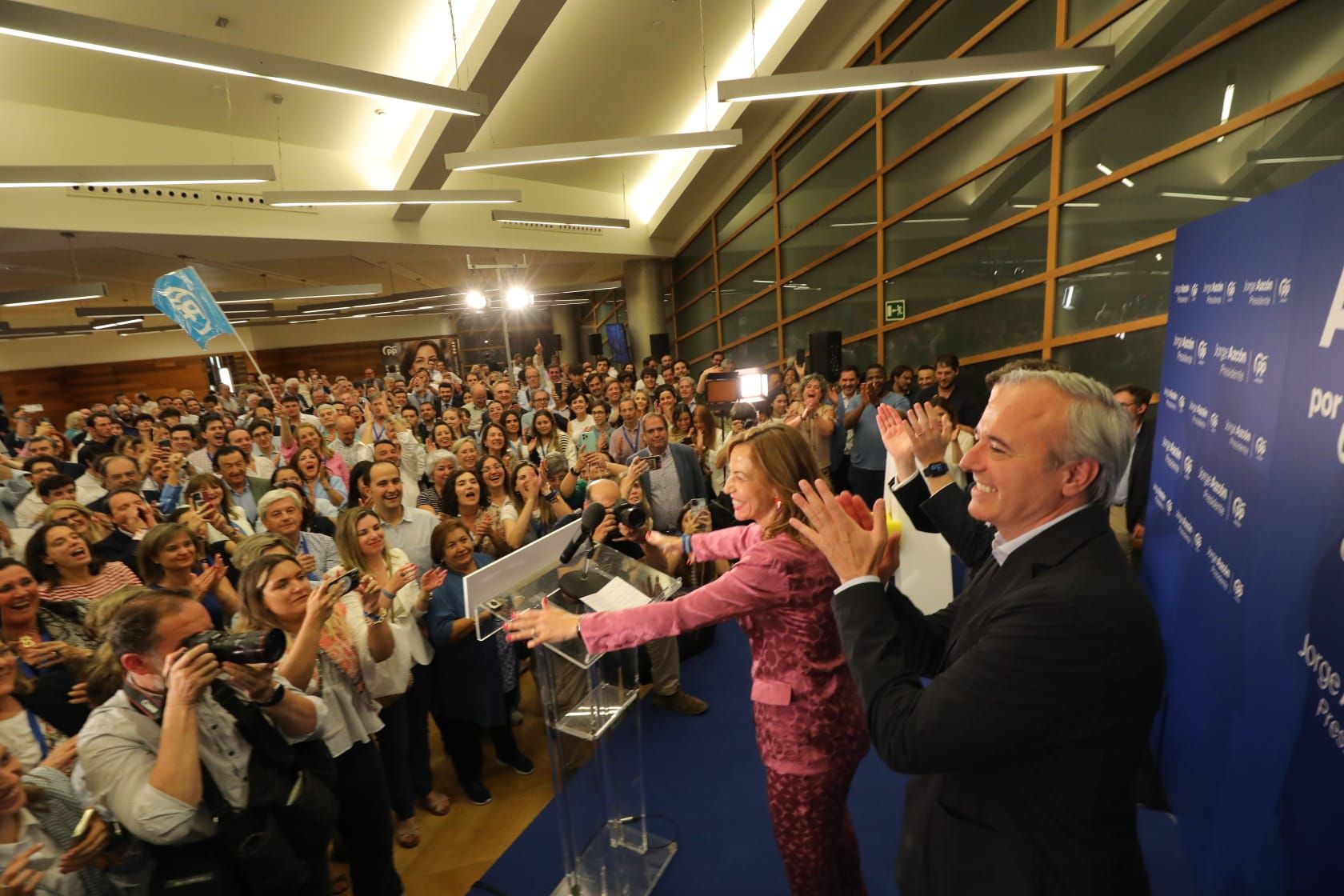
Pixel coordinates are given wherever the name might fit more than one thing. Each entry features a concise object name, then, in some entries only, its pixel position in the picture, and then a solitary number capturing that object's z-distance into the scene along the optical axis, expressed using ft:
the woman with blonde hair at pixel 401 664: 7.77
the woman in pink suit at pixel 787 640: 5.01
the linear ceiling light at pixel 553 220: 26.30
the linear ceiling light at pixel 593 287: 44.55
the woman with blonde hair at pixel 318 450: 16.15
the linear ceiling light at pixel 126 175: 15.56
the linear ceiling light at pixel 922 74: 13.07
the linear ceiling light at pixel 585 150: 17.06
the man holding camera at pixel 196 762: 4.41
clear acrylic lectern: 5.78
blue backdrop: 4.33
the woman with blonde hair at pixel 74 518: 8.87
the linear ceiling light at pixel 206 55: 10.16
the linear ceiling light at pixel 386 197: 20.34
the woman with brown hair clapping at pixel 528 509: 11.04
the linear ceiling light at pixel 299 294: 30.68
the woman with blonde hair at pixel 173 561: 8.23
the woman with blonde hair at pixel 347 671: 6.21
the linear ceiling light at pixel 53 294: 24.58
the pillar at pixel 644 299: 45.24
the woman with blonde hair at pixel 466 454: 13.76
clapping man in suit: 2.97
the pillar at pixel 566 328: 64.59
